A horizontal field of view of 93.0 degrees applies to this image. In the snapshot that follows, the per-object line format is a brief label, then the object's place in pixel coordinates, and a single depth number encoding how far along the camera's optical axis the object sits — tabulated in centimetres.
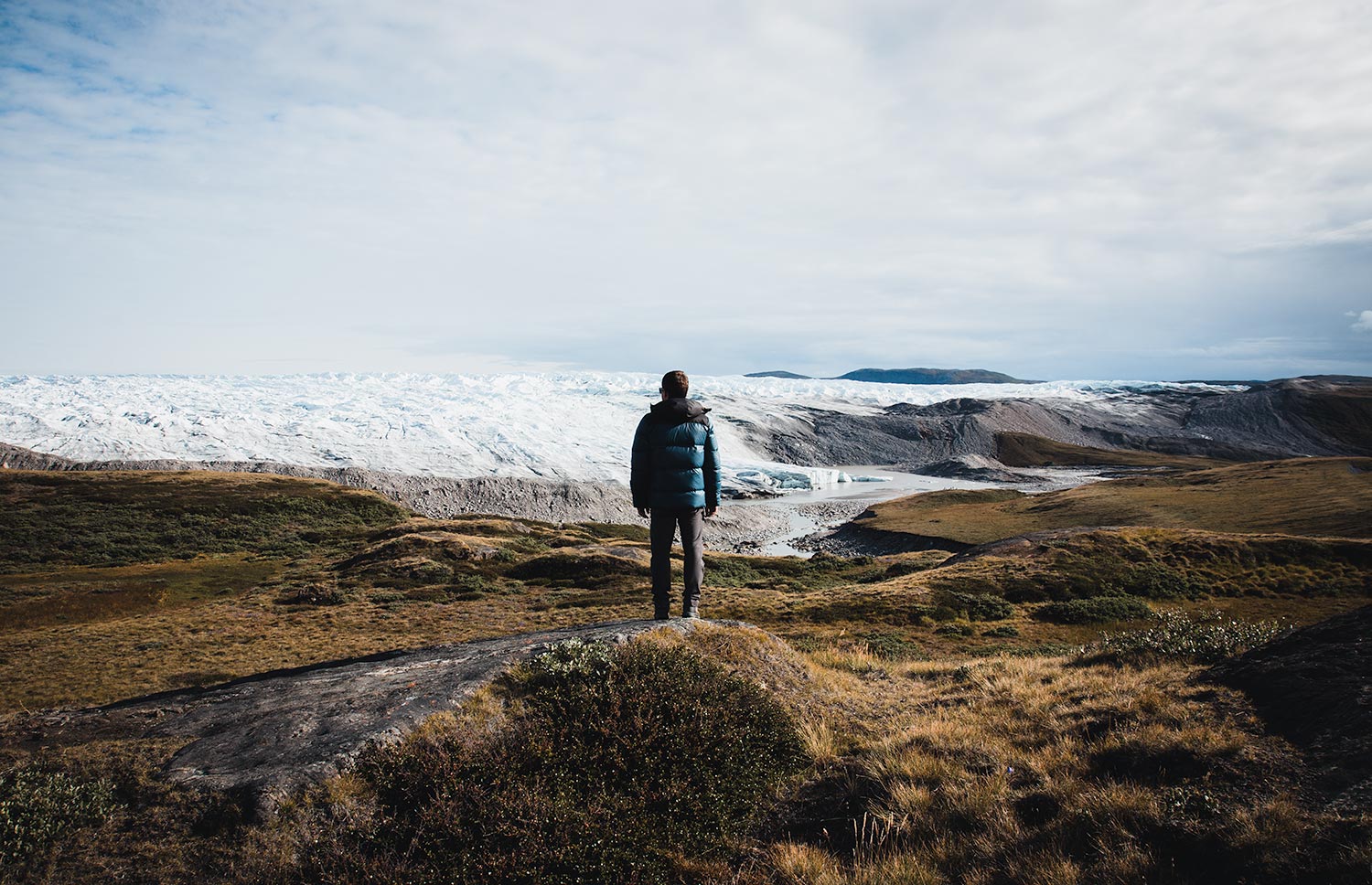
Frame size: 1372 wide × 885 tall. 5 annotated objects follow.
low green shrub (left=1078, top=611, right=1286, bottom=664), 991
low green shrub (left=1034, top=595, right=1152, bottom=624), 2320
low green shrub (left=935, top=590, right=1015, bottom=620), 2548
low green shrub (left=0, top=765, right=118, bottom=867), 521
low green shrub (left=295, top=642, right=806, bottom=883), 522
